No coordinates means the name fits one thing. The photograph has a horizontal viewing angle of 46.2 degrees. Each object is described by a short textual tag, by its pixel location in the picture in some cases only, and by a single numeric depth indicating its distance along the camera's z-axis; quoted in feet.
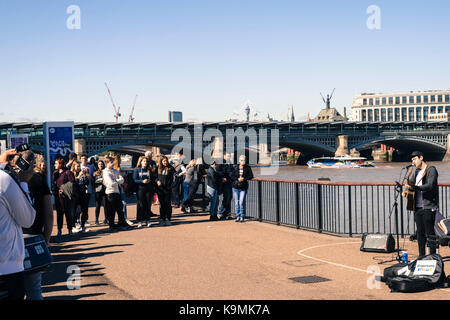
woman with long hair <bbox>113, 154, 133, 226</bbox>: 40.39
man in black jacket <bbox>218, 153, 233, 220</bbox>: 44.52
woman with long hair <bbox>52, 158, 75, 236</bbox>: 37.70
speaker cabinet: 28.19
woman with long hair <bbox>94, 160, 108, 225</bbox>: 41.57
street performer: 25.50
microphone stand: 25.89
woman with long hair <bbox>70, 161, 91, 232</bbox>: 39.14
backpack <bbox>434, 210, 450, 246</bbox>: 25.53
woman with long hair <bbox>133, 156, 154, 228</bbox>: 39.70
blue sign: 52.70
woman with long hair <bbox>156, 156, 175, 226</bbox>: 40.73
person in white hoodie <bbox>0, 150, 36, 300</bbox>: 12.52
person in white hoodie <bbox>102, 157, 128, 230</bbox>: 38.75
